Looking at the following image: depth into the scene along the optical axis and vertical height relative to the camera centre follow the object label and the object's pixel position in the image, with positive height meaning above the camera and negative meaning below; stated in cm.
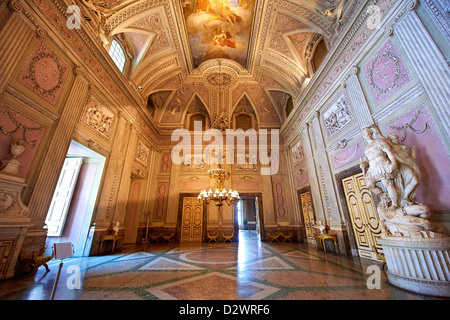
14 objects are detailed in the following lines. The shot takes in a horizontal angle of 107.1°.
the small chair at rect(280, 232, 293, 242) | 799 -92
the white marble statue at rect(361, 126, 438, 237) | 240 +46
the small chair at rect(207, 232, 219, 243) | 805 -94
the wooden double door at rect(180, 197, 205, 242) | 839 -17
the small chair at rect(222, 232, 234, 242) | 807 -95
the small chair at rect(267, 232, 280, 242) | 795 -91
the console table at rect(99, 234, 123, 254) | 502 -62
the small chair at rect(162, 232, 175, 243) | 796 -92
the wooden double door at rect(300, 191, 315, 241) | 700 +8
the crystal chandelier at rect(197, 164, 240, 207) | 553 +77
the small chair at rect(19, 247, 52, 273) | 300 -72
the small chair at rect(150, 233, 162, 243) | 792 -91
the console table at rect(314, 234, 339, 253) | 507 -65
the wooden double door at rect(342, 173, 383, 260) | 409 -2
